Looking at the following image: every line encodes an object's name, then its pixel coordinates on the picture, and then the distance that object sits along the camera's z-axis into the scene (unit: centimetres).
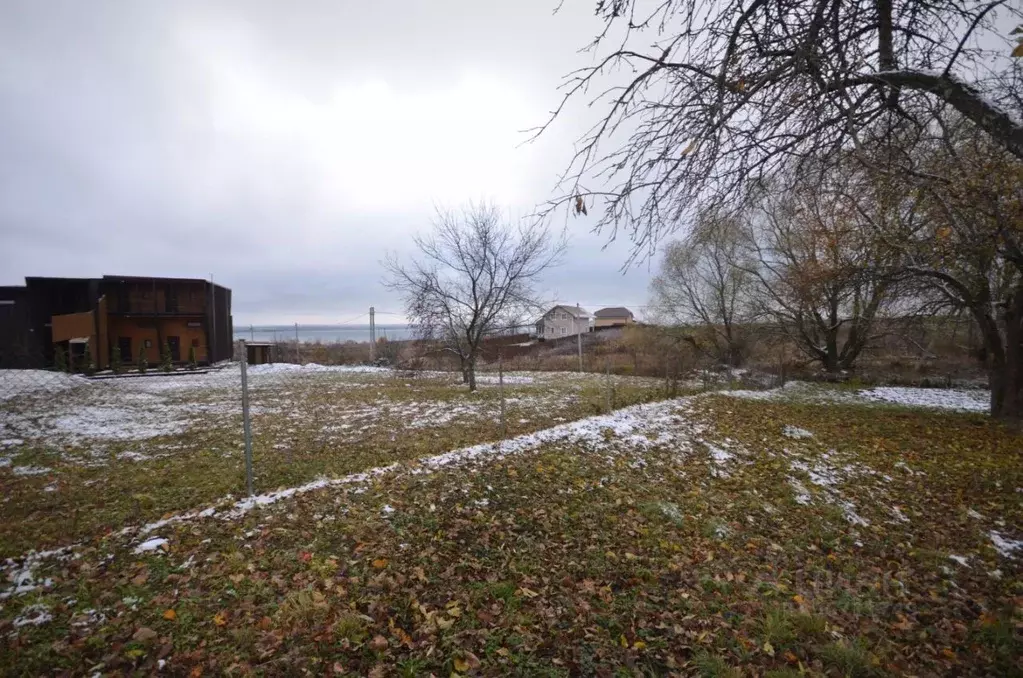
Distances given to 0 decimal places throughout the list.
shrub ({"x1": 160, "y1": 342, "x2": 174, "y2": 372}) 2012
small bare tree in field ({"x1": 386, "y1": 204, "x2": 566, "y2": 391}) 1509
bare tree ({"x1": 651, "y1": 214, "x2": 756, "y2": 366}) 2056
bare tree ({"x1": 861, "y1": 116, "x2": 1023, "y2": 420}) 349
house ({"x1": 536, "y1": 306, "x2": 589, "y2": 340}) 4281
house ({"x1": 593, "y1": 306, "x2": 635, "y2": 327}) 5264
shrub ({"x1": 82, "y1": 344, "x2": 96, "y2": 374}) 1808
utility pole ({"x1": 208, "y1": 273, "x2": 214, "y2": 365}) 2317
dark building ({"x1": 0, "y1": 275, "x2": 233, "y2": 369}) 1891
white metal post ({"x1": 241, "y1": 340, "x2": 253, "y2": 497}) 504
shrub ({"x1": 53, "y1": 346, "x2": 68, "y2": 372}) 1711
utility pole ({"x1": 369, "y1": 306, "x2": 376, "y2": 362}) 2778
